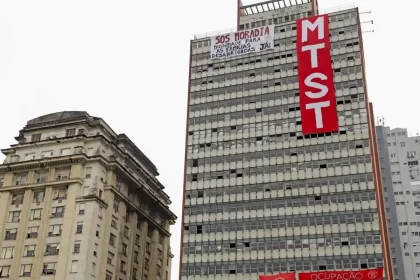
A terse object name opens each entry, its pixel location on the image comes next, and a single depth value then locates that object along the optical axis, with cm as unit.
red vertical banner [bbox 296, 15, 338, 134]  9131
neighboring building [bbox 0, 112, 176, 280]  9006
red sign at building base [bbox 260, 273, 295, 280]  8075
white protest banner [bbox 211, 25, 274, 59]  10225
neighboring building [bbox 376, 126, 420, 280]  13950
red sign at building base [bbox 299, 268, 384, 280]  7731
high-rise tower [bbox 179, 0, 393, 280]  8262
